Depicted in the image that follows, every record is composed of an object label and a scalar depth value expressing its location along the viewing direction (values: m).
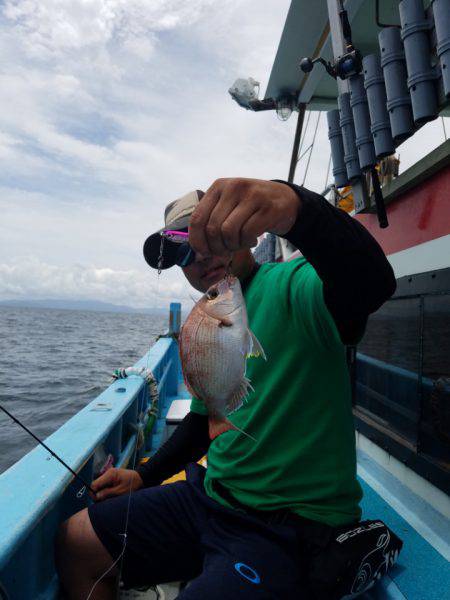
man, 0.51
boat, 0.80
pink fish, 0.52
